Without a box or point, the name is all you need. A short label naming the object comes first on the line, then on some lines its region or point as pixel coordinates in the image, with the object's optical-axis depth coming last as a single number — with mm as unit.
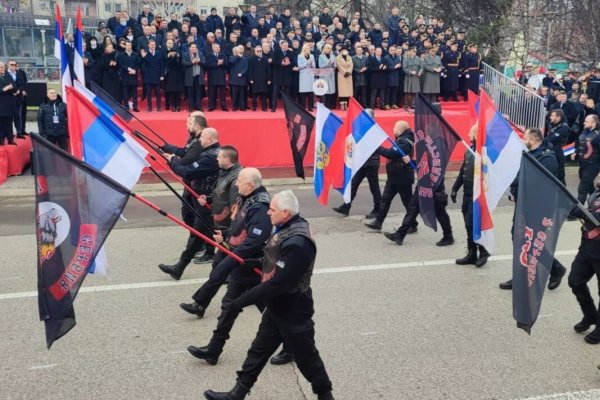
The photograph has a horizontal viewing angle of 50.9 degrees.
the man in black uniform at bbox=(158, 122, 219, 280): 7211
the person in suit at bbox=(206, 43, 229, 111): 16078
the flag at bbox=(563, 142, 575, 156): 16141
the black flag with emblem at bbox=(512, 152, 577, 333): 5168
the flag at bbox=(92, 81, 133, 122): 10227
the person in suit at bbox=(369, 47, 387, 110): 17469
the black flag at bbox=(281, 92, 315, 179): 9961
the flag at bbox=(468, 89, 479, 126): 8367
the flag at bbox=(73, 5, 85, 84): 11375
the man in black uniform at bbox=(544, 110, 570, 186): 10031
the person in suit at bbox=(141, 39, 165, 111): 15516
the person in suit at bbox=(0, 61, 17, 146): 13820
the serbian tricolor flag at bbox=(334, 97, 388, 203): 9555
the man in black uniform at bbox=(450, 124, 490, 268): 8117
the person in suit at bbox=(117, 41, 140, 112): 15391
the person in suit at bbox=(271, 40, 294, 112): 16625
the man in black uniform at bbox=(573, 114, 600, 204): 10859
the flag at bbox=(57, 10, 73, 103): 10703
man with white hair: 4312
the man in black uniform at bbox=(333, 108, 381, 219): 10766
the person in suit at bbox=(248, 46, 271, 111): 16422
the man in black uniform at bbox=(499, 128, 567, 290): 7311
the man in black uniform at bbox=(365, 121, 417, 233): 9445
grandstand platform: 14672
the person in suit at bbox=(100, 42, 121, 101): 15312
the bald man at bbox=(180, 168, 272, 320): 5180
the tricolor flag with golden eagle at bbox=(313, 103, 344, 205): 9883
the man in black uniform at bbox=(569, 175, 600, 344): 5641
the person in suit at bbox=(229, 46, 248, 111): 16312
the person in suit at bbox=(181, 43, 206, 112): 15820
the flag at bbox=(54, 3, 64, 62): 10914
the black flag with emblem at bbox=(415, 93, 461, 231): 8312
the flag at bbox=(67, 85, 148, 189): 6199
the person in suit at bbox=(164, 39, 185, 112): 15727
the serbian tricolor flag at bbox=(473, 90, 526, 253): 7070
